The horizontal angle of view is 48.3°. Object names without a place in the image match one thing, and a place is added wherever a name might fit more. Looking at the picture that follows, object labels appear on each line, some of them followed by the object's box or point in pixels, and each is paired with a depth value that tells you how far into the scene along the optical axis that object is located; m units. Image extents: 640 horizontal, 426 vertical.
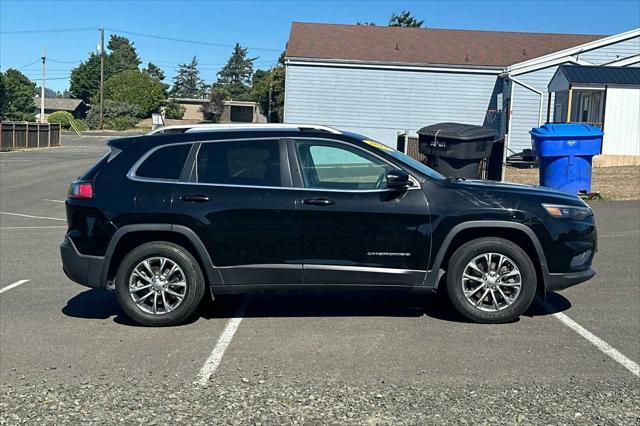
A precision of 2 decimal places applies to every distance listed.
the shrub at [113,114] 78.94
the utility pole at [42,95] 65.06
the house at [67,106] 95.06
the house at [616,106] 21.38
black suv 6.31
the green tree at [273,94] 53.34
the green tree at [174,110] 89.12
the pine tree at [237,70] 143.50
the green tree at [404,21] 74.04
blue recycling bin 13.77
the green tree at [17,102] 70.00
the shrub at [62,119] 76.06
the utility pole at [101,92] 71.02
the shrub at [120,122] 77.19
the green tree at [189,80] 151.12
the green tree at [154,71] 137.43
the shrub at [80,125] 75.56
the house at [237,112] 87.29
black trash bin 14.06
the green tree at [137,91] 82.69
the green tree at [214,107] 86.75
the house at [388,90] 27.94
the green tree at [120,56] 125.64
